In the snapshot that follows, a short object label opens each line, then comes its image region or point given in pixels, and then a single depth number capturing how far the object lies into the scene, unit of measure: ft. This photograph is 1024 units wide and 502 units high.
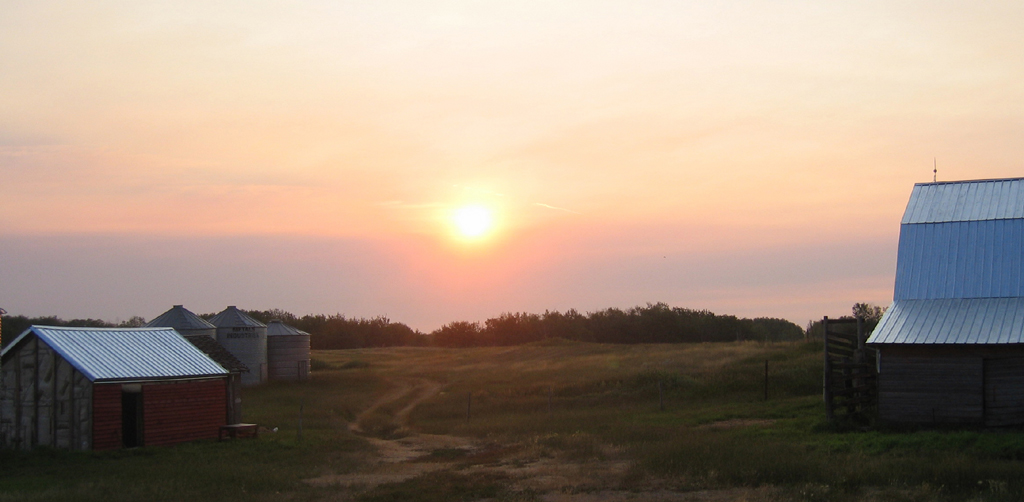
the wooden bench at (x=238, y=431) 99.71
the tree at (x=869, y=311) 172.86
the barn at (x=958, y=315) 80.79
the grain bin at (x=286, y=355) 186.19
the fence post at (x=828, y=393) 86.33
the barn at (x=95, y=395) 90.07
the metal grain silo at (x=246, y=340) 177.58
